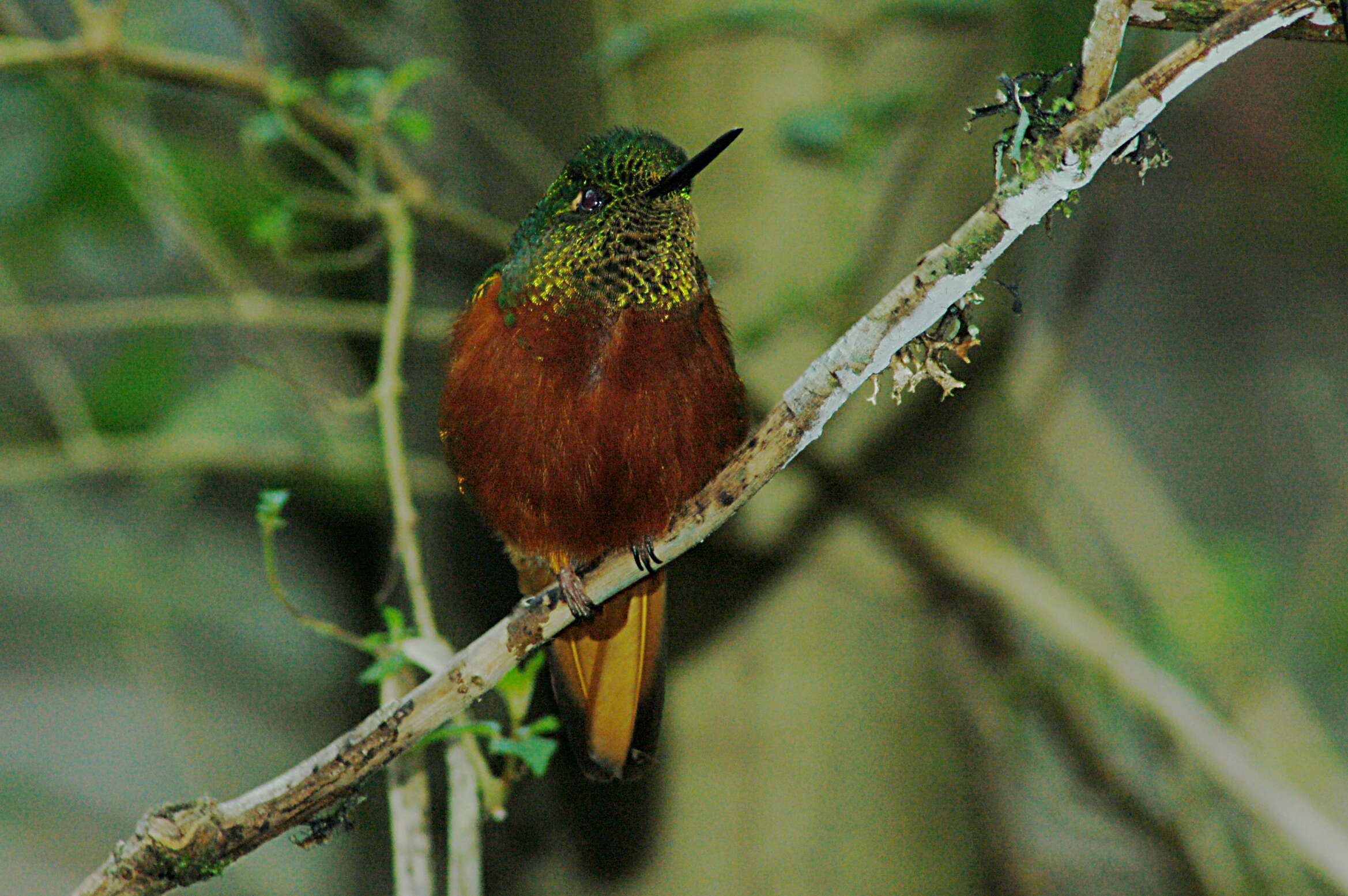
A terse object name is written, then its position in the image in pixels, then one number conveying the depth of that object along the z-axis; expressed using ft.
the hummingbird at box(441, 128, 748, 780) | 14.26
